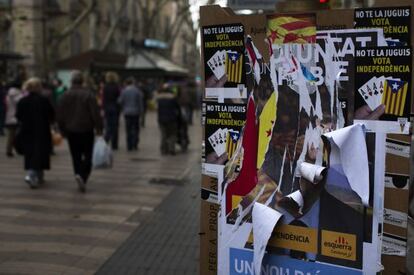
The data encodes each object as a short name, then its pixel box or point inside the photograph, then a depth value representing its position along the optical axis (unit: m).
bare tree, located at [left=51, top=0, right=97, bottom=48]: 26.92
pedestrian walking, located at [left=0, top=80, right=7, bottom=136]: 17.67
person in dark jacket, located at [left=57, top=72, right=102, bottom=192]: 9.24
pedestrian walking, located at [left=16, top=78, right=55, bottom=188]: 9.69
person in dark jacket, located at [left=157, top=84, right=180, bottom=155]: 14.65
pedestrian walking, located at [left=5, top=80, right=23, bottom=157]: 13.43
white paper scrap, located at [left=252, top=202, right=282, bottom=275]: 3.40
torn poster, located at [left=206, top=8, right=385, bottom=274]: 3.19
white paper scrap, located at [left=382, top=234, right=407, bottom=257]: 3.20
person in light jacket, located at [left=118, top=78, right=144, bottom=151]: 15.57
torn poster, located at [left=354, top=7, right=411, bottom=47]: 3.04
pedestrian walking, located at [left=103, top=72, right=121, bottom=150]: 15.38
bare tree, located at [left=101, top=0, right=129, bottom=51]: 32.50
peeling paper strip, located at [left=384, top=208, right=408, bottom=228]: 3.17
